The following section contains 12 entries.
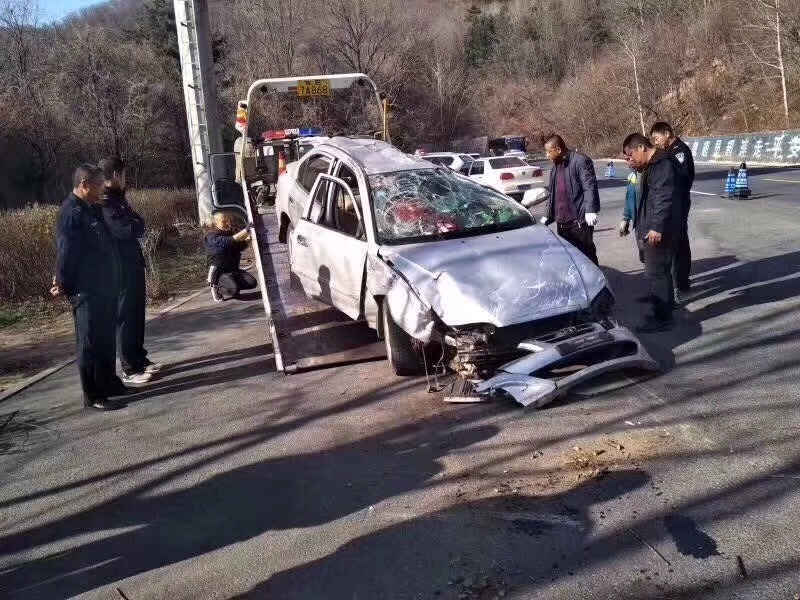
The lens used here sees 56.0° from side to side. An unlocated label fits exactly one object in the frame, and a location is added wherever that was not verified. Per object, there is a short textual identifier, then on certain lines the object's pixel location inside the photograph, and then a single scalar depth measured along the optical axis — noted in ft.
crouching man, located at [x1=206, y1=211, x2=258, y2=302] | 33.76
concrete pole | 54.24
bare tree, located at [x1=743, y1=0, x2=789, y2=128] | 139.13
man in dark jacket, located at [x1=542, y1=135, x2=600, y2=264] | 24.94
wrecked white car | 17.89
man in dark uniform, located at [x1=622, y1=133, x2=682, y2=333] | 22.15
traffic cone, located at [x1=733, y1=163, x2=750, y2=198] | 55.06
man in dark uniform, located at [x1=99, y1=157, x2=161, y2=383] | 21.86
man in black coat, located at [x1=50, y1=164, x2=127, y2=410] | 19.67
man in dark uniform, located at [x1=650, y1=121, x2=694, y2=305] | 24.77
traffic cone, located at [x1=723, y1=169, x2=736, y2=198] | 56.95
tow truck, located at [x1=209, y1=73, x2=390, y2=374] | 23.25
